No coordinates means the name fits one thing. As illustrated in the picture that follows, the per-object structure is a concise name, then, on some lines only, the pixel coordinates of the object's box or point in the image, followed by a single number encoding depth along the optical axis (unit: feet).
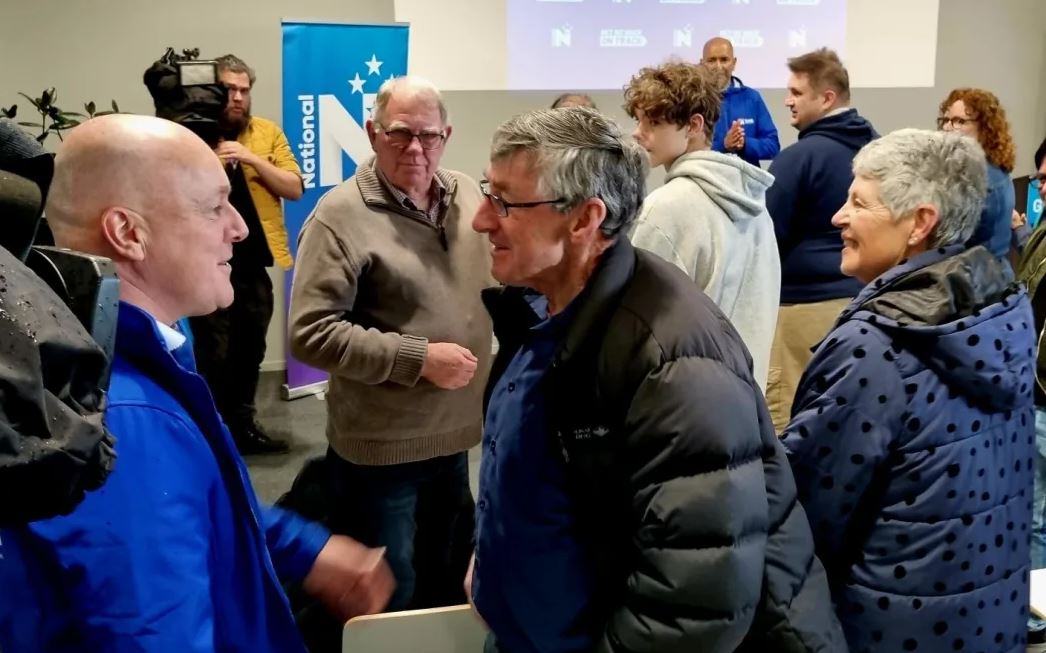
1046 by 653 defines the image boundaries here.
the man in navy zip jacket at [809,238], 9.23
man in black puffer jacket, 3.32
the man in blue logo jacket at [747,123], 13.53
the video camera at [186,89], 8.82
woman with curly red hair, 9.62
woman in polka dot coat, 4.21
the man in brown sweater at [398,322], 6.04
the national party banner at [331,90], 13.66
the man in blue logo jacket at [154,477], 2.55
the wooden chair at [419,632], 4.67
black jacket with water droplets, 1.31
